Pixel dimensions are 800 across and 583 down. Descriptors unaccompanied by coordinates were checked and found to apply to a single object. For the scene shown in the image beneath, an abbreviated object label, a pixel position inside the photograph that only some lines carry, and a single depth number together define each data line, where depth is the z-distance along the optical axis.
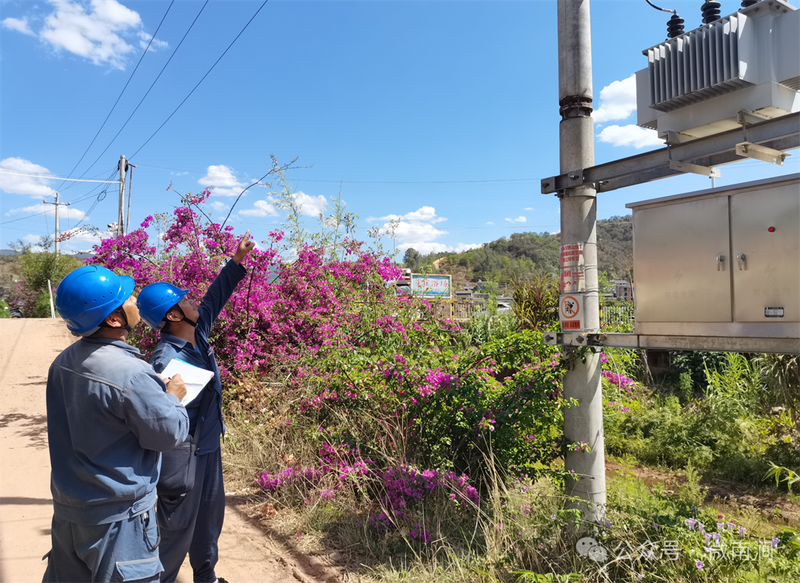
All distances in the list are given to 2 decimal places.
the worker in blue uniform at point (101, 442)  2.03
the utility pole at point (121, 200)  17.94
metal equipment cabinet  2.78
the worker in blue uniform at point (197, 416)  3.13
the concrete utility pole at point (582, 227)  3.84
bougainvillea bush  4.25
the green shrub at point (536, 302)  11.79
